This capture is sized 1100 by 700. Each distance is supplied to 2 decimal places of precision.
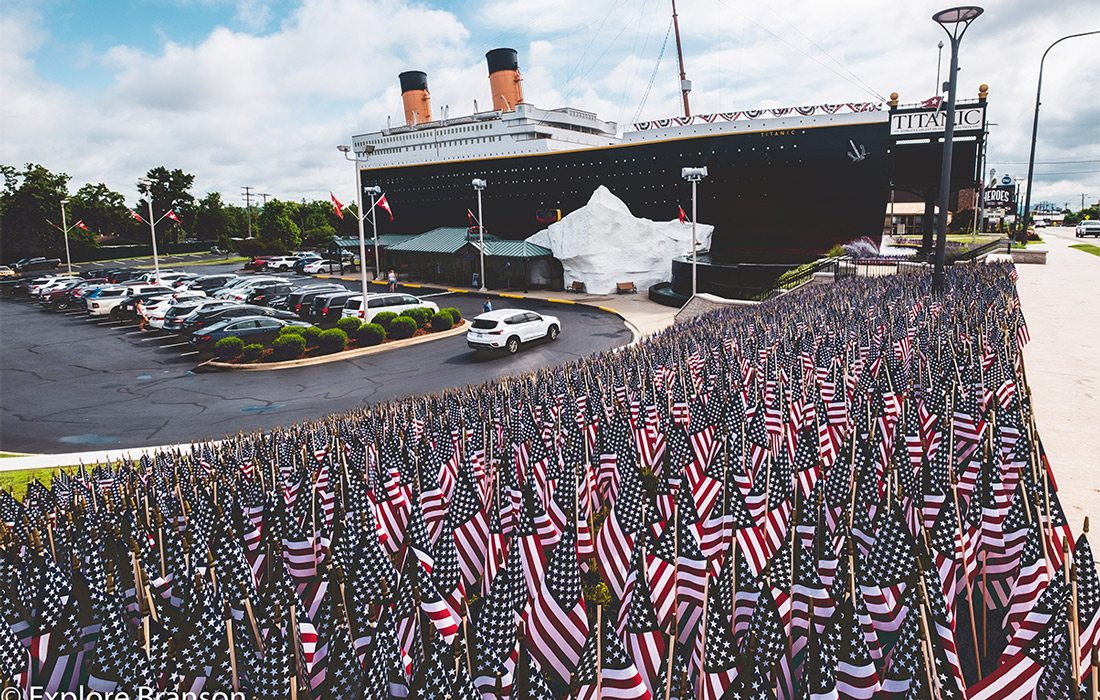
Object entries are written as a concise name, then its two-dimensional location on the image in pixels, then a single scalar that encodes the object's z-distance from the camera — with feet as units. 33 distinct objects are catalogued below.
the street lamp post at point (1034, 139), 96.27
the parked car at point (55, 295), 119.46
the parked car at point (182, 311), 82.28
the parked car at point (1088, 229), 184.24
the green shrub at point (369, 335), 76.28
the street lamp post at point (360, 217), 84.64
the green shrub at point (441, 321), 86.48
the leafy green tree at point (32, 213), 202.49
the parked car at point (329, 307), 90.48
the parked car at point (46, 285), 125.79
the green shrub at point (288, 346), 69.21
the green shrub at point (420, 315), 83.47
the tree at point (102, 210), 243.60
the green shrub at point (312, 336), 73.51
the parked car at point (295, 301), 99.09
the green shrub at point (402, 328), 80.79
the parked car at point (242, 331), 71.56
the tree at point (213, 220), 281.74
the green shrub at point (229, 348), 68.28
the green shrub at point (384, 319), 81.46
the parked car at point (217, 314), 78.28
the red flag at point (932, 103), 102.79
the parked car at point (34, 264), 207.81
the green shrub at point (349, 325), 77.69
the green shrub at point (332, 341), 73.10
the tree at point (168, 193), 247.50
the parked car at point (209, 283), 126.21
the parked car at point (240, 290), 108.58
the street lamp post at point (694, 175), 98.63
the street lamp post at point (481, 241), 125.08
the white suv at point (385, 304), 87.35
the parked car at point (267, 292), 105.70
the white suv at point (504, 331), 69.56
